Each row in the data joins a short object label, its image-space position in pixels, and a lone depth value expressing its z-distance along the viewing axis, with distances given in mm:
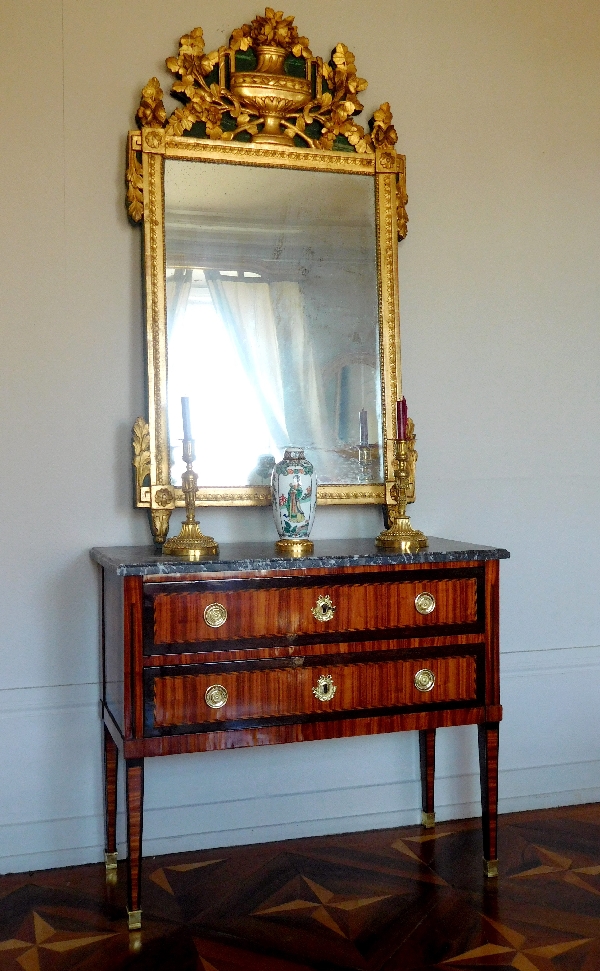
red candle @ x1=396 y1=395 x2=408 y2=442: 2637
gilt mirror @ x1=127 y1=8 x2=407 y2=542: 2662
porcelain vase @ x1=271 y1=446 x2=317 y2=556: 2508
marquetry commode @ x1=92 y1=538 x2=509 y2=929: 2188
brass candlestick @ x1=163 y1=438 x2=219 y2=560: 2336
